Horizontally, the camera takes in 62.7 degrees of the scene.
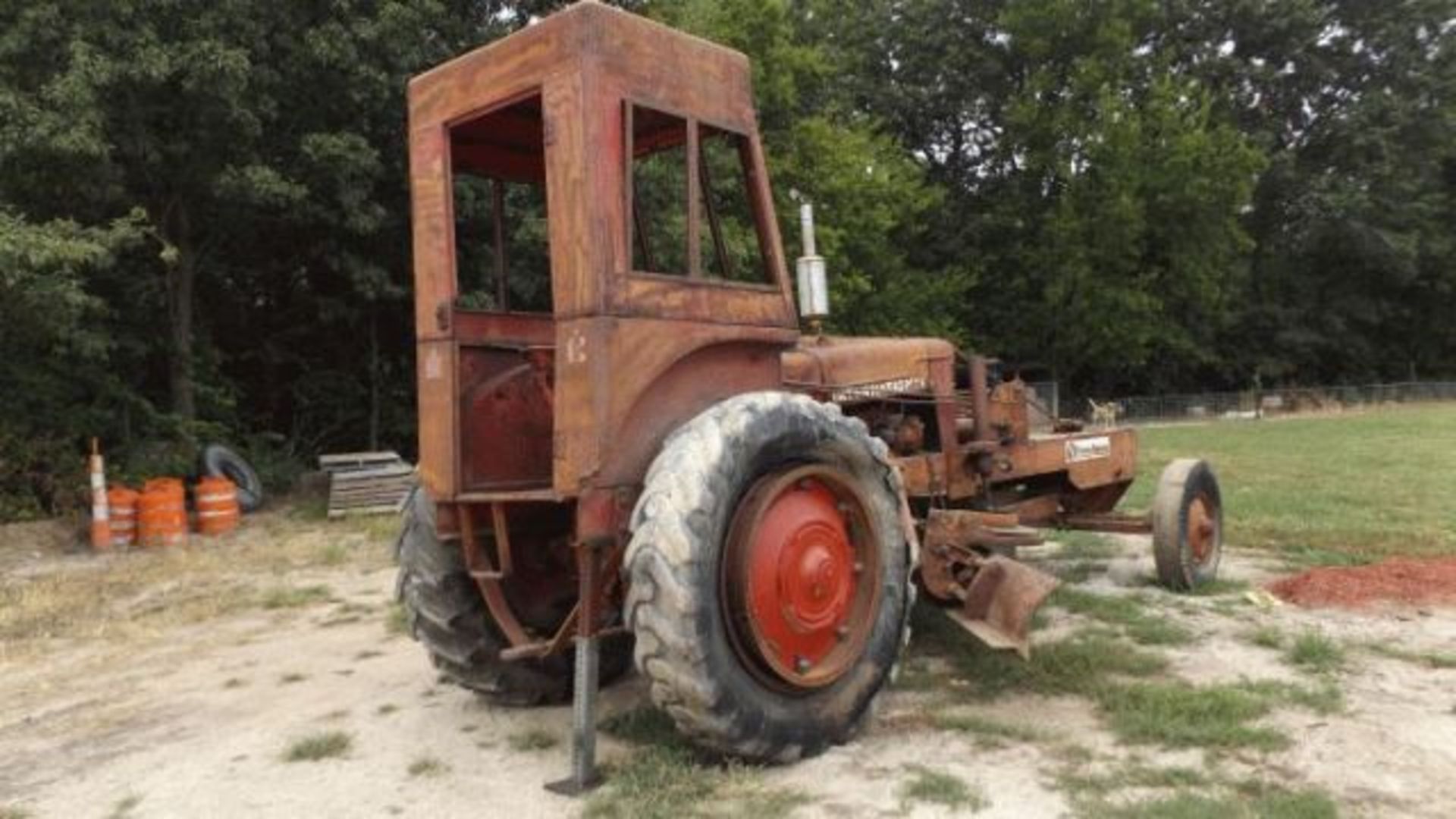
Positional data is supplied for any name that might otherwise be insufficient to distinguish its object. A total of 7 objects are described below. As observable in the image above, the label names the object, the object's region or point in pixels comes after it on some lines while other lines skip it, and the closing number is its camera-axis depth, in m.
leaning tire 15.94
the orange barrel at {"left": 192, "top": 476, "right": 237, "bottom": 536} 14.27
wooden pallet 15.14
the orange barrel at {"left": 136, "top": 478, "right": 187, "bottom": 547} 13.51
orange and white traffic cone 13.27
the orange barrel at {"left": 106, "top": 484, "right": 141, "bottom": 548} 13.42
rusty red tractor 4.40
